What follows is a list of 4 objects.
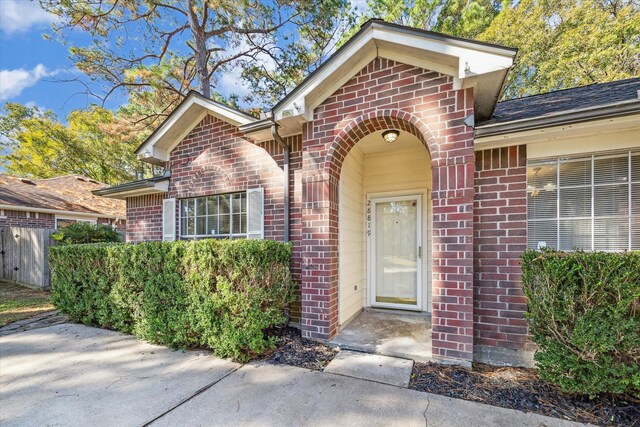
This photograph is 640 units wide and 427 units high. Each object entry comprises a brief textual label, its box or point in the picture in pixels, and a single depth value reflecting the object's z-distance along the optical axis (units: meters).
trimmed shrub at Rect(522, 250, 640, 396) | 2.37
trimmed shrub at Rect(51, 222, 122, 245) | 8.12
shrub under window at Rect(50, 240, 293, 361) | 3.50
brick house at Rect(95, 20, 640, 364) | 3.23
